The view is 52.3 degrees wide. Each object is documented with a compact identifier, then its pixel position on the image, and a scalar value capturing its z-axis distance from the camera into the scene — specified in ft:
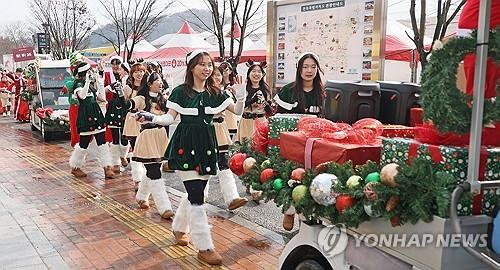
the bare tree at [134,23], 75.00
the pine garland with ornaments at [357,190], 6.81
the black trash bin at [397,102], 11.41
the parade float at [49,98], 39.17
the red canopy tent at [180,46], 54.78
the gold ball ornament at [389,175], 7.07
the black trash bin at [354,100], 11.20
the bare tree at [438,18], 29.89
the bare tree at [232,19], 51.39
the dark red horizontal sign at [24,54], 67.65
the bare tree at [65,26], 88.79
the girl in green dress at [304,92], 15.90
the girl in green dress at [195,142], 14.08
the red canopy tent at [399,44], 38.91
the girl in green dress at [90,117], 25.48
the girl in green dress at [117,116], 25.64
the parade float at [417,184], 6.64
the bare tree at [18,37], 152.01
